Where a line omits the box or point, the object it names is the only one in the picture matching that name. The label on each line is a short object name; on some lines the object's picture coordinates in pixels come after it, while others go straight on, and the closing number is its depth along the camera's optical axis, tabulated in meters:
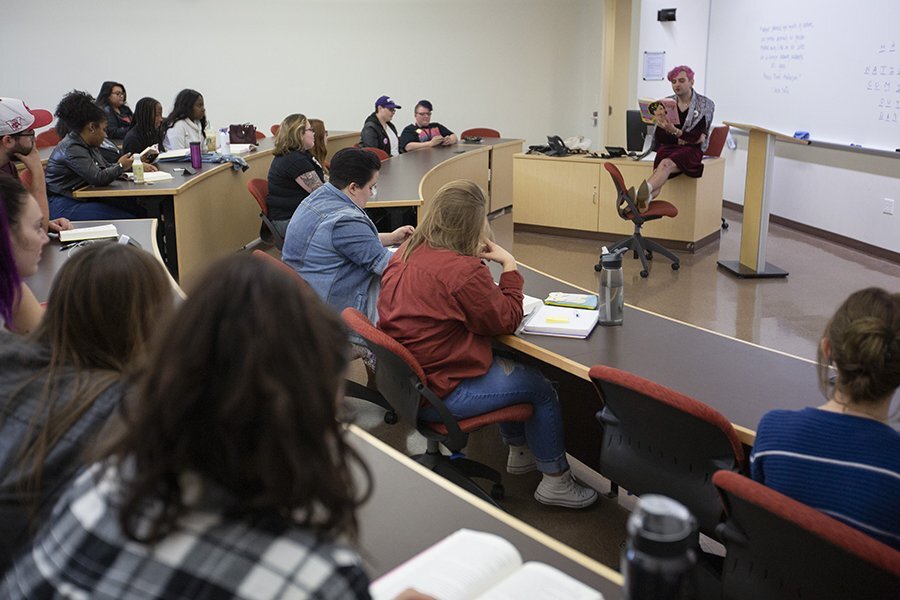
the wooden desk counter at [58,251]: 3.21
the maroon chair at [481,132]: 10.23
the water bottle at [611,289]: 2.93
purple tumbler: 6.34
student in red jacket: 2.85
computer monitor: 7.91
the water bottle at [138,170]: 5.55
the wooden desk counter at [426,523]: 1.50
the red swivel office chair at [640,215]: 6.58
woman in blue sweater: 1.75
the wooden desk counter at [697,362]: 2.35
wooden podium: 6.08
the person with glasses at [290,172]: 5.70
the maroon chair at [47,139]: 8.45
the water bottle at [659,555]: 0.99
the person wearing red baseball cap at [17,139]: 4.11
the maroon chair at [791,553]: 1.52
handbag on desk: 8.33
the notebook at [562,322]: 2.90
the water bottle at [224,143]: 7.08
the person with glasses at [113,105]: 8.55
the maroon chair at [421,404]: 2.77
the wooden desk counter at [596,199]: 7.18
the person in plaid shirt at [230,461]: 0.92
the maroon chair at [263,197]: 5.75
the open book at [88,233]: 3.98
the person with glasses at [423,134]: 8.80
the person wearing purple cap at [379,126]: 8.40
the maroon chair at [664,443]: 2.10
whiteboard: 6.60
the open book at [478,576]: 1.36
